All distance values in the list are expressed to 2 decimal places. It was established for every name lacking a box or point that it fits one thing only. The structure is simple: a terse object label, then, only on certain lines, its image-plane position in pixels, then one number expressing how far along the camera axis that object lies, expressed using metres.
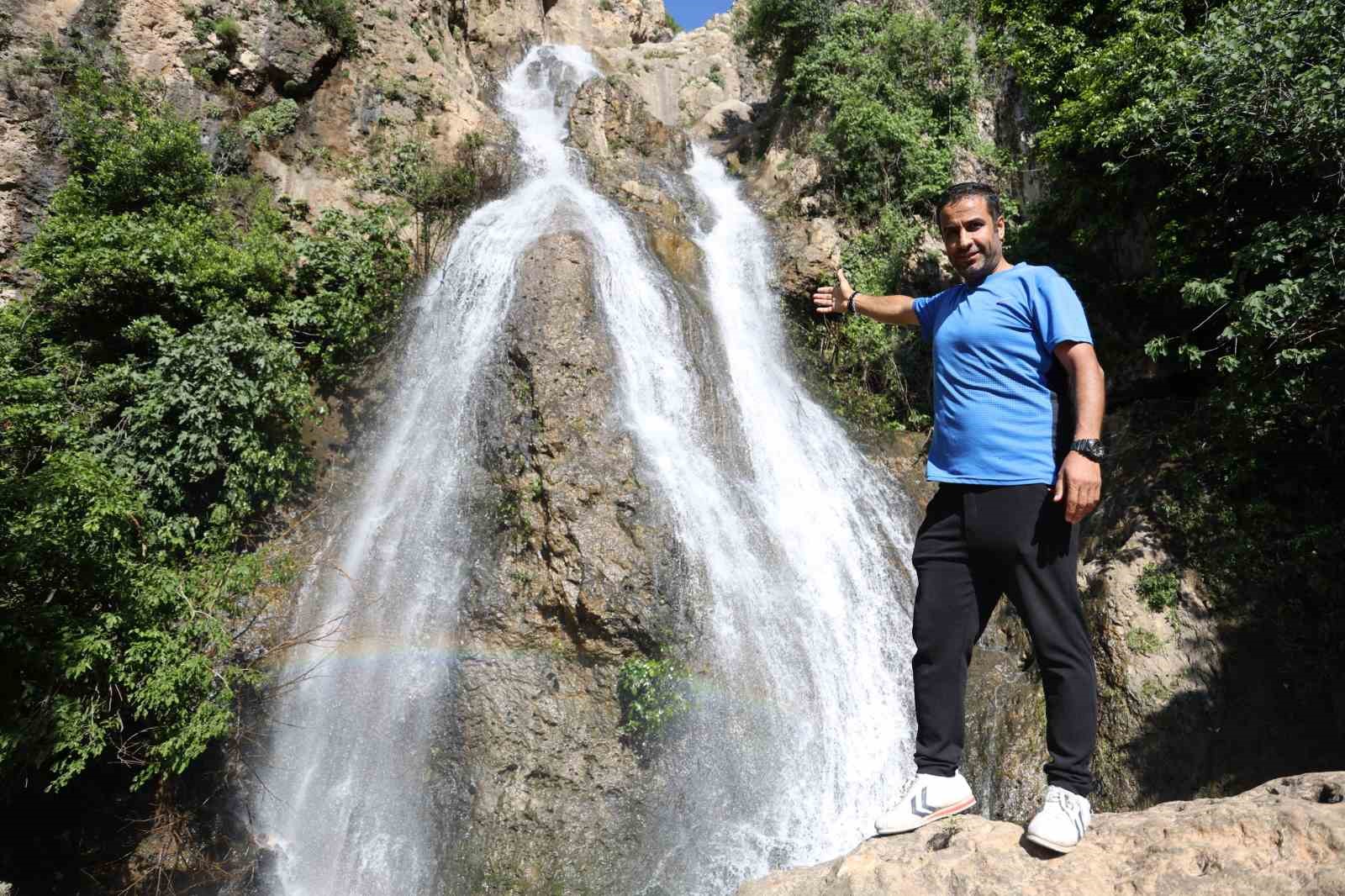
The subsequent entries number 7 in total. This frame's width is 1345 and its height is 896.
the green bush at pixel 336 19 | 11.20
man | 2.17
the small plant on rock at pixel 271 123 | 10.20
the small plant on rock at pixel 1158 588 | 6.47
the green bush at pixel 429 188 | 10.48
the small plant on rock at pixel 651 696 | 6.34
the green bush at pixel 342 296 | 8.71
